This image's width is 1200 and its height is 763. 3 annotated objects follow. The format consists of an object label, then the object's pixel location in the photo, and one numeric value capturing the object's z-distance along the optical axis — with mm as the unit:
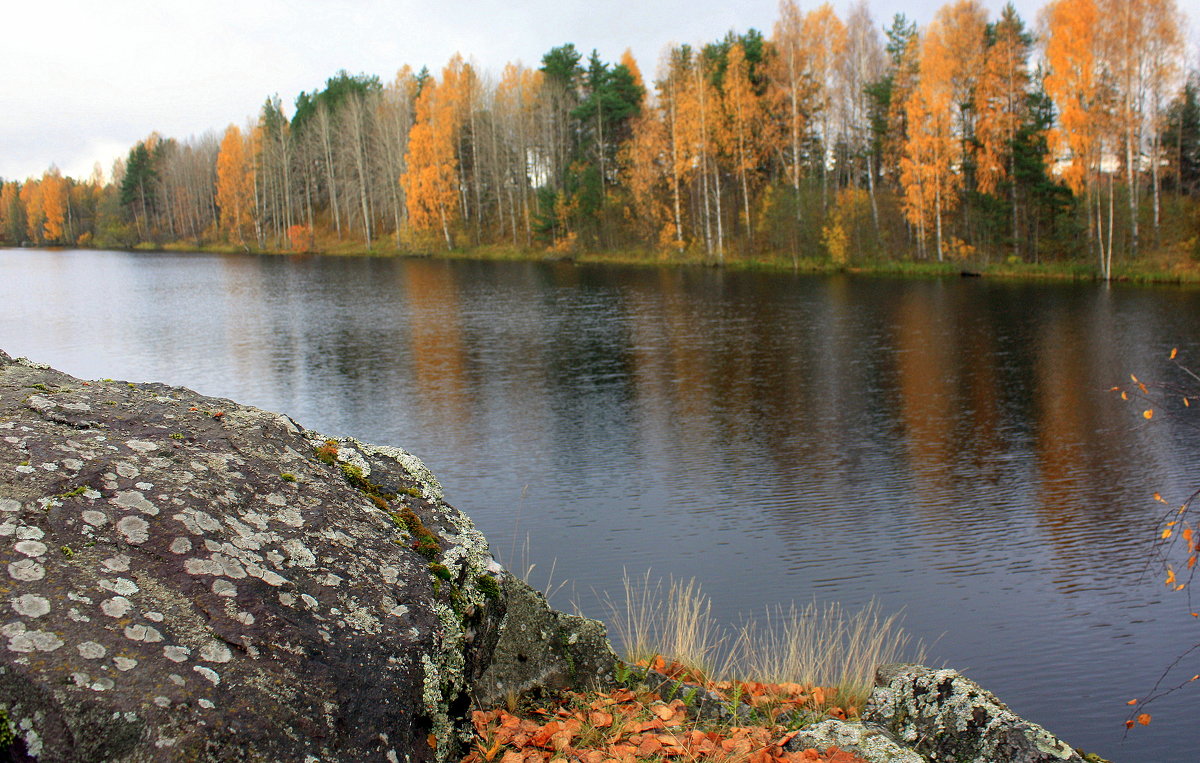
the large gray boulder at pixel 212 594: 2309
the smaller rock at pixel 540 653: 4090
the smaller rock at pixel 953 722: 3898
